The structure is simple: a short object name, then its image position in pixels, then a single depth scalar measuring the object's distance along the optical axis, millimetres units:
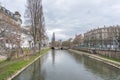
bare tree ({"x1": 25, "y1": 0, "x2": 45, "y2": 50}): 21030
